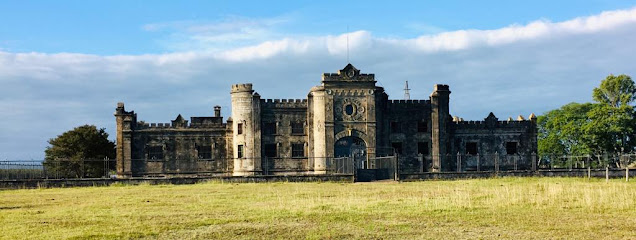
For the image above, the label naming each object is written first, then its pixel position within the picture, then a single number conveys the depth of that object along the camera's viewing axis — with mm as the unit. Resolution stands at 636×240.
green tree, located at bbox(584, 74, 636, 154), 66312
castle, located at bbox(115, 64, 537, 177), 56312
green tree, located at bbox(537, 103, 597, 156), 73500
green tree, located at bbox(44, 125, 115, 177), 59844
